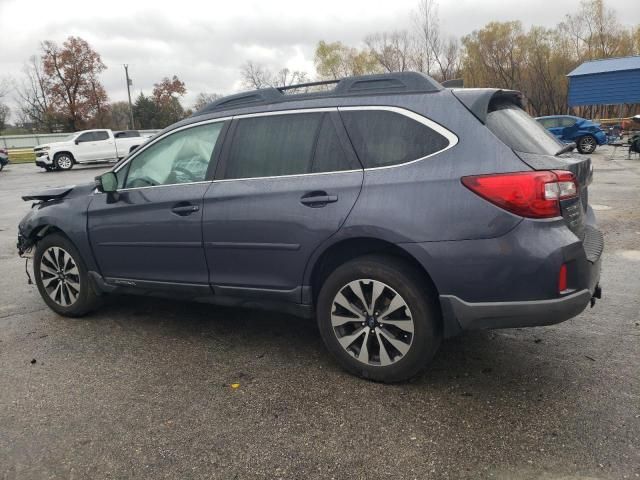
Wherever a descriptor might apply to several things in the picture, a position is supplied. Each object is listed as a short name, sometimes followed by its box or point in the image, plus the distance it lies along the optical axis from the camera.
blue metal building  32.84
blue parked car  21.86
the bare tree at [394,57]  45.47
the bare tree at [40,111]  58.84
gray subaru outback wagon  2.81
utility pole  54.70
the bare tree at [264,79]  49.85
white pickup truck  24.88
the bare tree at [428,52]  42.37
